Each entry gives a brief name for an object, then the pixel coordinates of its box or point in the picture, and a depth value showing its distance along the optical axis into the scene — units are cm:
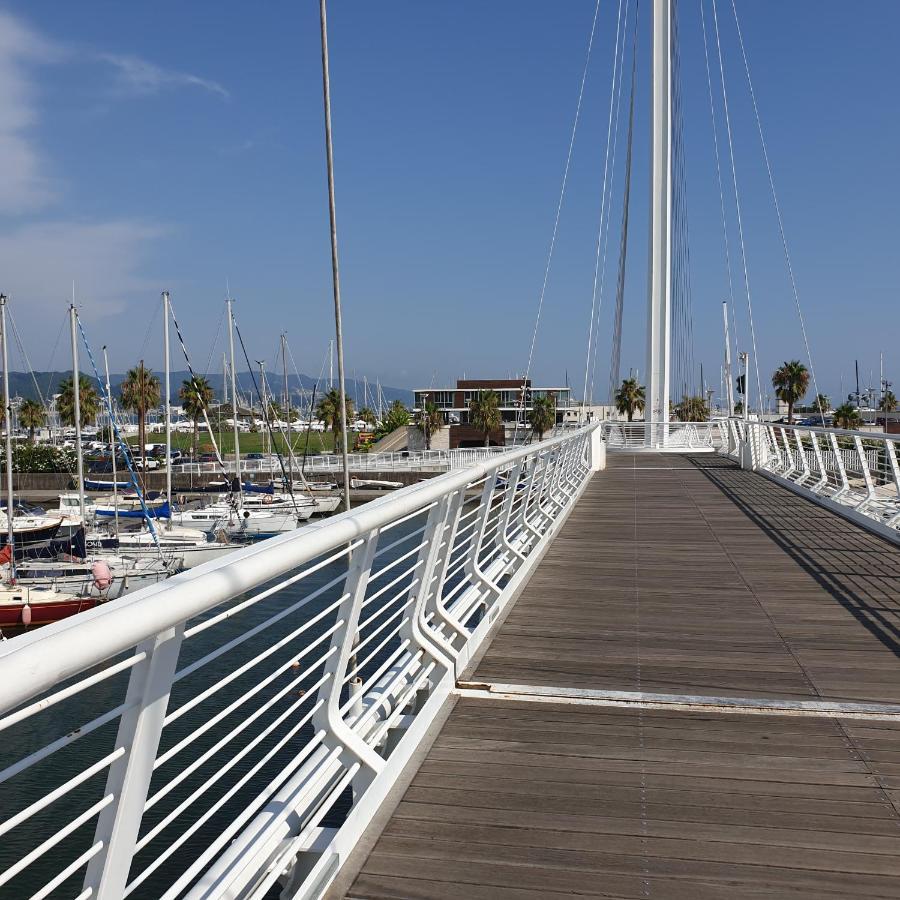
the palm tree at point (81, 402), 7388
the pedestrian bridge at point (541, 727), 188
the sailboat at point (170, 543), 3822
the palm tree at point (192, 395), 7488
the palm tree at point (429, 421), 8194
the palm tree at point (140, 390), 7338
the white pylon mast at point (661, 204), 2397
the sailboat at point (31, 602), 2911
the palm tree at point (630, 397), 8256
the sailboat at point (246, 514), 4747
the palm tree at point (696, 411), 8888
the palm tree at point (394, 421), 9612
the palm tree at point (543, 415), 7600
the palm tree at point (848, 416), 7206
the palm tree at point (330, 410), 7543
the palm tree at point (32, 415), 8550
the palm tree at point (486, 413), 7969
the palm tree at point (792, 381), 7744
